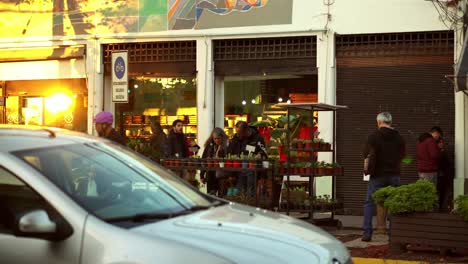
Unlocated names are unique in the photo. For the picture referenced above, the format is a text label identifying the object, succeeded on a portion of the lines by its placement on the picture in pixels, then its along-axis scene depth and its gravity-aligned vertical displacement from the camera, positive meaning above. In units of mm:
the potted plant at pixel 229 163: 12312 -481
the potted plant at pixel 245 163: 12219 -476
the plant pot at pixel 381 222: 12242 -1349
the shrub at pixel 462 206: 9280 -841
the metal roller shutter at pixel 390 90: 15539 +813
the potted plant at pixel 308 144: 12578 -197
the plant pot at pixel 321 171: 12562 -604
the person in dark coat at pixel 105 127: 10383 +40
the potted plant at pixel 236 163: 12250 -478
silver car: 4586 -541
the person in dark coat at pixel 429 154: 14633 -380
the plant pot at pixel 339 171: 12727 -613
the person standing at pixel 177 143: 15391 -233
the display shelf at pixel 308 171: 12430 -600
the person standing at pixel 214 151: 14422 -355
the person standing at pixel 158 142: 14583 -224
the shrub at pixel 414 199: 9742 -794
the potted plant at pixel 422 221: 9422 -1039
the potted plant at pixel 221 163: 12441 -487
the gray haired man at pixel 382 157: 11492 -347
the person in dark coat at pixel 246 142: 13984 -188
